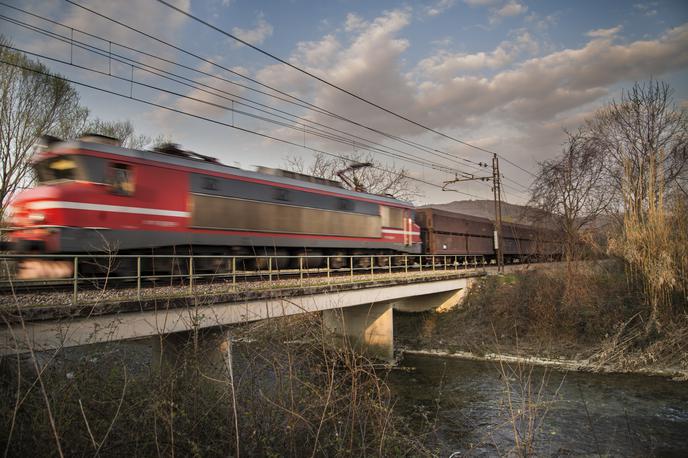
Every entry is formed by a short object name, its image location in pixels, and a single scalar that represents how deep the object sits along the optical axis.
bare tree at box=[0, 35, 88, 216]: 17.44
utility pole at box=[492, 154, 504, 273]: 24.66
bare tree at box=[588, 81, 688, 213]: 21.91
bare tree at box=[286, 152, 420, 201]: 34.81
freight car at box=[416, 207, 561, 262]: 21.23
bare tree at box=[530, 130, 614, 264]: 21.14
